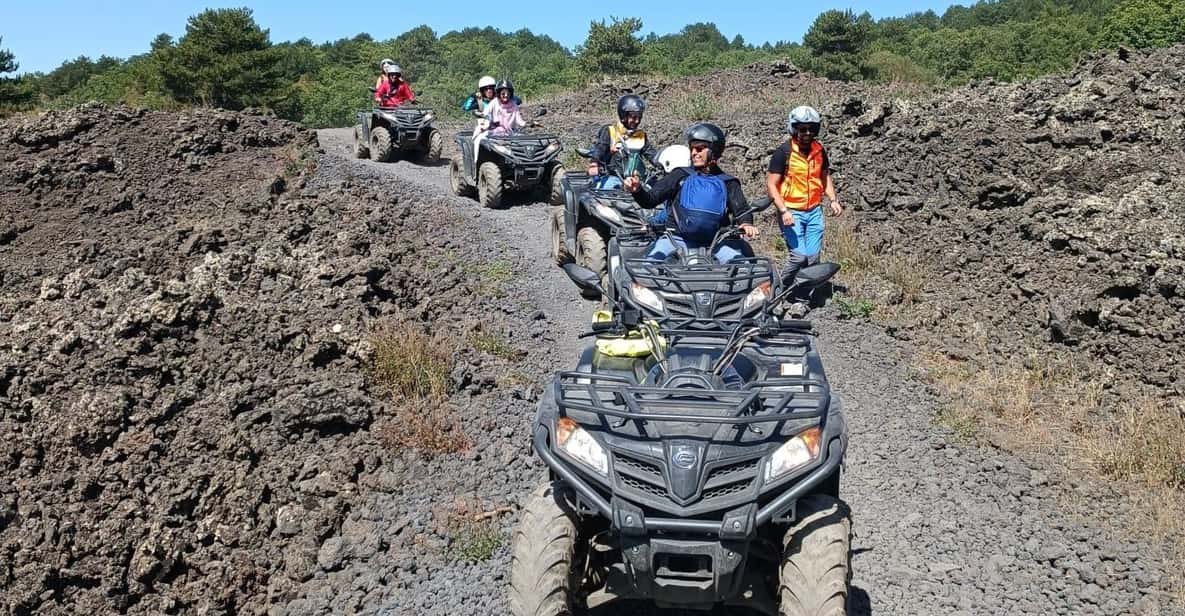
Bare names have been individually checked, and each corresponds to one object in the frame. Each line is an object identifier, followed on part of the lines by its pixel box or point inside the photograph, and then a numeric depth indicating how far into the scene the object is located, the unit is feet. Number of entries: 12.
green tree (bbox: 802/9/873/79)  125.08
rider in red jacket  57.57
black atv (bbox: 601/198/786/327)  21.61
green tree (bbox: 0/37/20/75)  102.27
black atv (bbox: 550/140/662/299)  32.19
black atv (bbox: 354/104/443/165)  56.24
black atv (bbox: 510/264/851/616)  12.63
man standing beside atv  28.89
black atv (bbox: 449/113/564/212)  44.60
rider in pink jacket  46.09
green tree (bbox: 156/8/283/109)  123.03
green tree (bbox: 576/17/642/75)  153.17
